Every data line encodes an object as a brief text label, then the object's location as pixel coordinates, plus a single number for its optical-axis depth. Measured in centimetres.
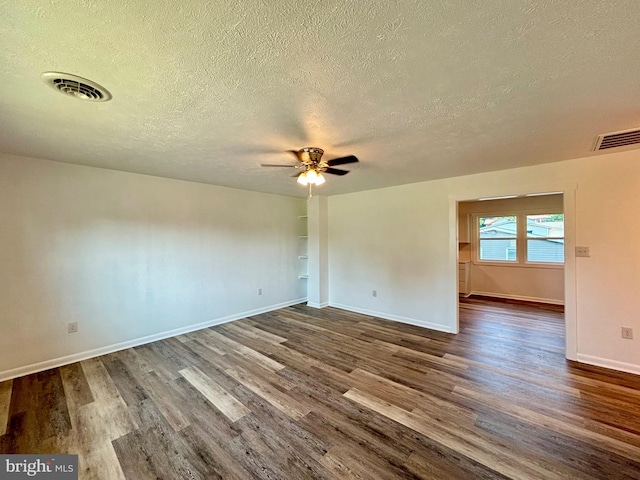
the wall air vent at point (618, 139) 229
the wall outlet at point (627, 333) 281
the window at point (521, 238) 581
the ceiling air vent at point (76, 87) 145
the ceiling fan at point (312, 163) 252
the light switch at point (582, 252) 301
